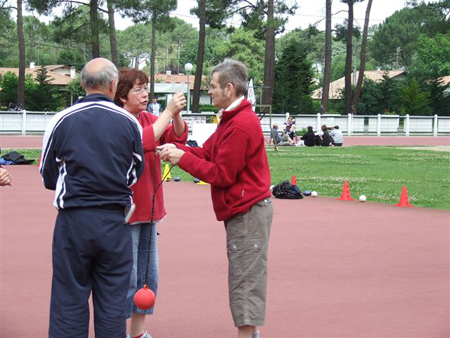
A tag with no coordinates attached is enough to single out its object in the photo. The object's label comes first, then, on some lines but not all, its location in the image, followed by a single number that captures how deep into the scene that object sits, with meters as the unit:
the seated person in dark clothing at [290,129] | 35.91
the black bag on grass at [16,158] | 21.36
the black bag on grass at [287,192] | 14.56
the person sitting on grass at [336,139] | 34.56
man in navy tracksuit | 4.06
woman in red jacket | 5.16
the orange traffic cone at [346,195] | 14.51
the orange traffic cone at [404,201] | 13.62
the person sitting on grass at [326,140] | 34.28
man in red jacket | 4.75
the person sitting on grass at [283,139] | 33.28
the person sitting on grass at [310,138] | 34.28
